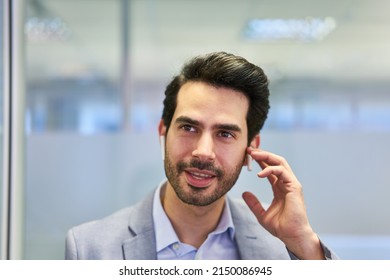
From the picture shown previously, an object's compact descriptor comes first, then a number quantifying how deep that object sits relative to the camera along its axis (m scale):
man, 0.94
